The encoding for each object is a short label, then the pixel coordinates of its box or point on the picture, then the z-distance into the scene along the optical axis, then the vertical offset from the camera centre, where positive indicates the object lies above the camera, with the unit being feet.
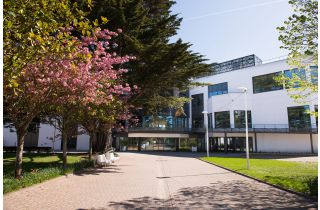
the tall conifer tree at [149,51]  53.72 +17.84
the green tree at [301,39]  28.27 +10.89
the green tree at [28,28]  17.43 +7.57
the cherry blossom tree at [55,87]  32.89 +6.92
